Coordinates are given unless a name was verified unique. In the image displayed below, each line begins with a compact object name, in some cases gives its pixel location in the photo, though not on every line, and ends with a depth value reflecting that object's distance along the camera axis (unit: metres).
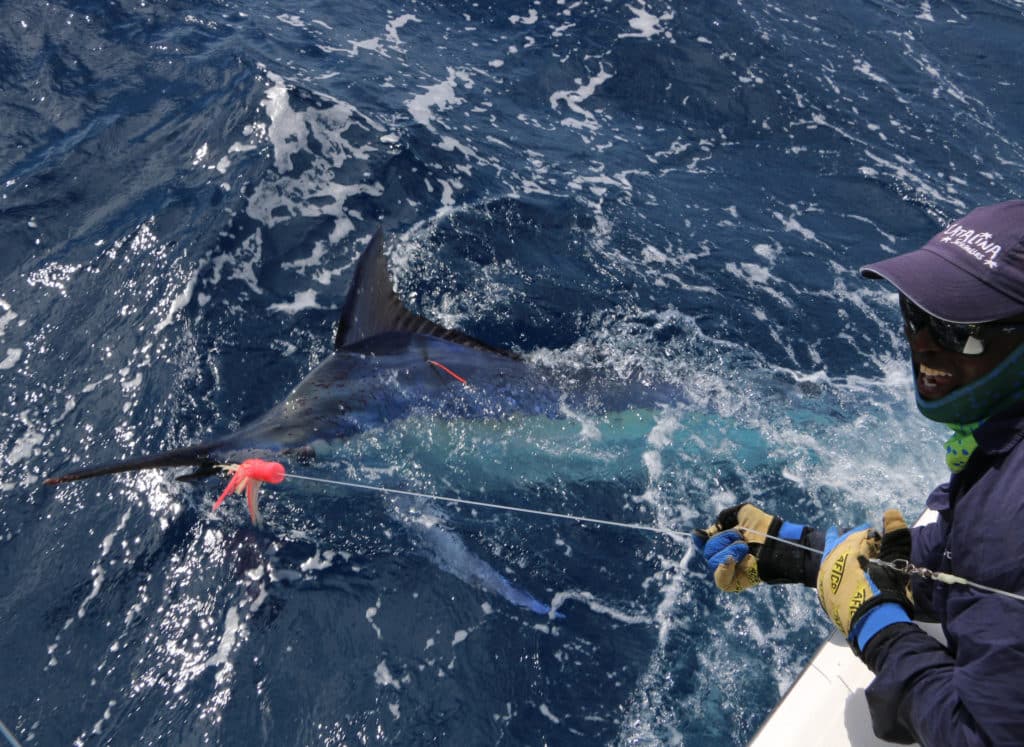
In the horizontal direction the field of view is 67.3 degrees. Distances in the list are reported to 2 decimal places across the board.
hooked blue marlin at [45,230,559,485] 4.36
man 1.67
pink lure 3.74
